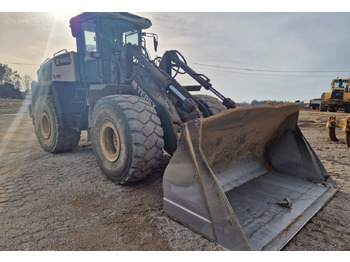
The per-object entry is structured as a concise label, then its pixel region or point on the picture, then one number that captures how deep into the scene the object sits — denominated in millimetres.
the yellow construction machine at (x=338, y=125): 5518
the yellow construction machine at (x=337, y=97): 19562
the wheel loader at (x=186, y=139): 2170
